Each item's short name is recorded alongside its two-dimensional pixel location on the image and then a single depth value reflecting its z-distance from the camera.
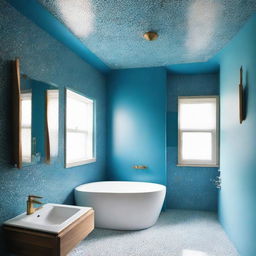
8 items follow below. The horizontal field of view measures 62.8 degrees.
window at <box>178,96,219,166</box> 3.79
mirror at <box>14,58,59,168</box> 1.87
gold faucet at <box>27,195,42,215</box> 1.87
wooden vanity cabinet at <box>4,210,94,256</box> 1.54
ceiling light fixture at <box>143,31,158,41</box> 2.39
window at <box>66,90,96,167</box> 3.00
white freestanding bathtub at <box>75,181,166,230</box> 2.77
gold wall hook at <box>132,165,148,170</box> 3.66
